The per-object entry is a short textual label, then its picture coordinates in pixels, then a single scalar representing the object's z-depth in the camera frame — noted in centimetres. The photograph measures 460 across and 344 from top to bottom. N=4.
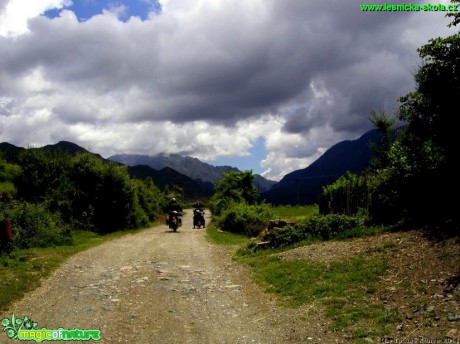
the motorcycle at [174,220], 3172
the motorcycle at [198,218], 3728
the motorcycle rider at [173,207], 3400
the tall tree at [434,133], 1240
